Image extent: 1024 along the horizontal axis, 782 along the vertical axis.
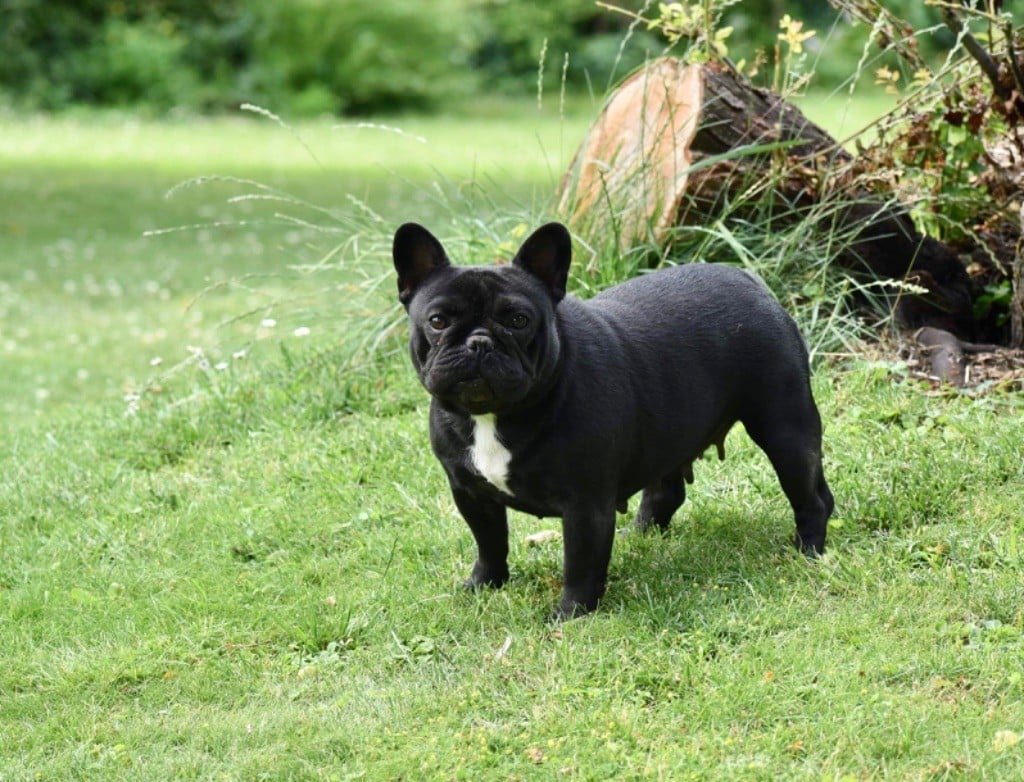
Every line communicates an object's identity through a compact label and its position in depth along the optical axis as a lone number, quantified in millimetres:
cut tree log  13648
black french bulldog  7957
